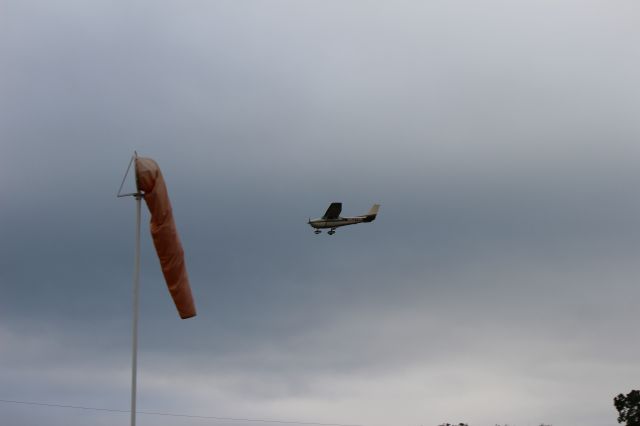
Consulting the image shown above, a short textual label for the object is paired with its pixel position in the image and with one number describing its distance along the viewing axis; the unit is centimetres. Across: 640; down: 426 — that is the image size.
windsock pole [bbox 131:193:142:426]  2999
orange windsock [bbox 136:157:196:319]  2981
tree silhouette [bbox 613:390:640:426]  16538
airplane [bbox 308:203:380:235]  11762
